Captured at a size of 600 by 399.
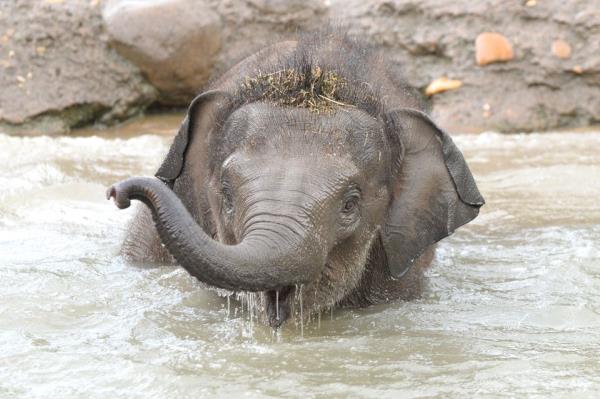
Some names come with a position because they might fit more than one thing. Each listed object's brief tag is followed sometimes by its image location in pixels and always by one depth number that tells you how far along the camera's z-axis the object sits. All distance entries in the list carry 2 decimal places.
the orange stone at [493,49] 19.52
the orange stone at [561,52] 19.48
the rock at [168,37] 19.64
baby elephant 7.94
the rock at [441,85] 19.66
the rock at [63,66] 19.91
